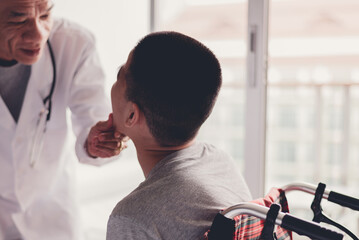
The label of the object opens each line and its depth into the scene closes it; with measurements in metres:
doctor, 1.34
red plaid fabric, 0.86
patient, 0.84
